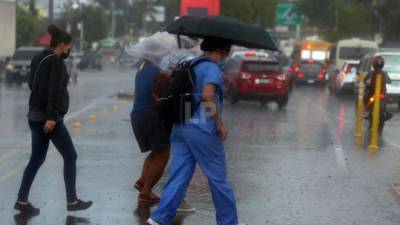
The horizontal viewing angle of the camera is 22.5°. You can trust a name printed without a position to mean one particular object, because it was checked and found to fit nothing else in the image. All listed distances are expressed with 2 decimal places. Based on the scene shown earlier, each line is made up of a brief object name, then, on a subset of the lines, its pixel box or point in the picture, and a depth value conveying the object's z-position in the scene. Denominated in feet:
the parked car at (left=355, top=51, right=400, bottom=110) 93.12
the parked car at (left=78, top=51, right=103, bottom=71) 245.55
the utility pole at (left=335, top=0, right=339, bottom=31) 237.39
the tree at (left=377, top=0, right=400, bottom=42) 183.21
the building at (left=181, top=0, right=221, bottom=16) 140.26
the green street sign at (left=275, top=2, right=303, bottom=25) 226.99
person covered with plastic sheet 33.30
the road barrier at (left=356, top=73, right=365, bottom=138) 62.44
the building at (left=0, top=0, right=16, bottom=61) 130.21
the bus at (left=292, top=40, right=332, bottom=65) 194.90
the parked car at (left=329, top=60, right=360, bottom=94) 126.31
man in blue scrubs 27.27
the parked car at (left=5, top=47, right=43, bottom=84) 135.44
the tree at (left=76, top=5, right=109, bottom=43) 245.24
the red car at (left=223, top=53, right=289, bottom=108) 95.50
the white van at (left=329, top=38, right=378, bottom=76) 170.40
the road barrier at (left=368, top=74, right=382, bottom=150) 55.06
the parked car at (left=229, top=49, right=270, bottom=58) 140.30
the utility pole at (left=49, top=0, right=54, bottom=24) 158.61
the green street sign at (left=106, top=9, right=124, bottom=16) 366.02
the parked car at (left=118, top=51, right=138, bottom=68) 272.51
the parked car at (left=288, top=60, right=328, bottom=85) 162.20
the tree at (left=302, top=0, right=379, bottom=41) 233.14
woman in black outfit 30.42
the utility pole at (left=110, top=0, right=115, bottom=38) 352.65
